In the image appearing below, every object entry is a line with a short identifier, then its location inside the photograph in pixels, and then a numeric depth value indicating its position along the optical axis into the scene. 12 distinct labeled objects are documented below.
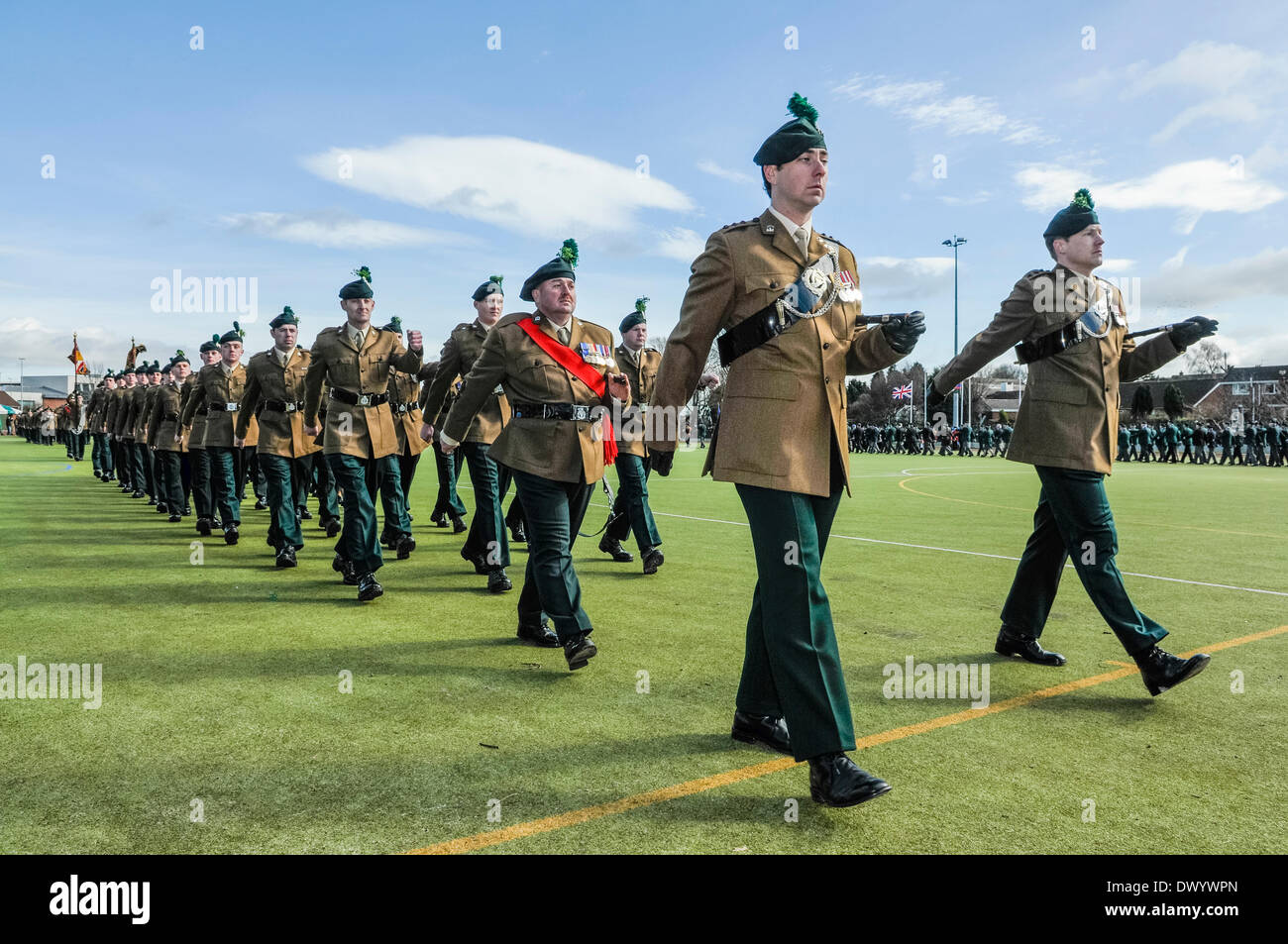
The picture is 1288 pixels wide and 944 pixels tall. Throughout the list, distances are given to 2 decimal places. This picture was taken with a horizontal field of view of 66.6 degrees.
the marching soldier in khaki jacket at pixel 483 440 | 7.76
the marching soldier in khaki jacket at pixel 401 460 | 8.89
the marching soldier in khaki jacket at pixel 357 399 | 7.62
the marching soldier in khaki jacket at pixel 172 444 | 14.20
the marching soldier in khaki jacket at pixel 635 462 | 8.58
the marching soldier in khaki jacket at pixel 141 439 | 17.11
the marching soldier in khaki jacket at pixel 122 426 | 18.91
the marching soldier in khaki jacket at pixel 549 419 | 5.44
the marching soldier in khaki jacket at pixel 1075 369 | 4.87
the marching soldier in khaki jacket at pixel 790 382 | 3.48
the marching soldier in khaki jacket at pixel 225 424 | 11.24
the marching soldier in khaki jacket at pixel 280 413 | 9.64
